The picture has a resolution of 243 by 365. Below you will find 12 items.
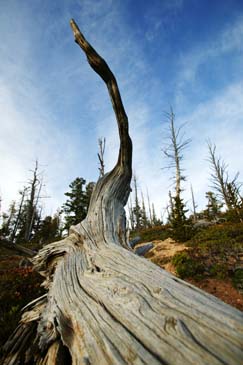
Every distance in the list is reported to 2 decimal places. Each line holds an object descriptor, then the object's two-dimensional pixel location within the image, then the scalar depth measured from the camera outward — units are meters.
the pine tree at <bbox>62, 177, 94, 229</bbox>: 19.45
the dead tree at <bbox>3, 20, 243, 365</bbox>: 0.71
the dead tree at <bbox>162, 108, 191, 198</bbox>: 17.61
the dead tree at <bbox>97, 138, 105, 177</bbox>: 14.77
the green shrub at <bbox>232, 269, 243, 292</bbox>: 5.75
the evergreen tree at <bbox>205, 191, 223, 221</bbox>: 26.13
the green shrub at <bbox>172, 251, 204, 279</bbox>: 6.92
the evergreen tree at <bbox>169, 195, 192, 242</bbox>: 11.97
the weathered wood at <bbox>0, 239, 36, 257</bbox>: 2.51
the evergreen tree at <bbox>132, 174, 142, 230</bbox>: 35.76
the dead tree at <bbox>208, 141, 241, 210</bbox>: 15.26
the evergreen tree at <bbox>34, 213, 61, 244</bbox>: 28.44
